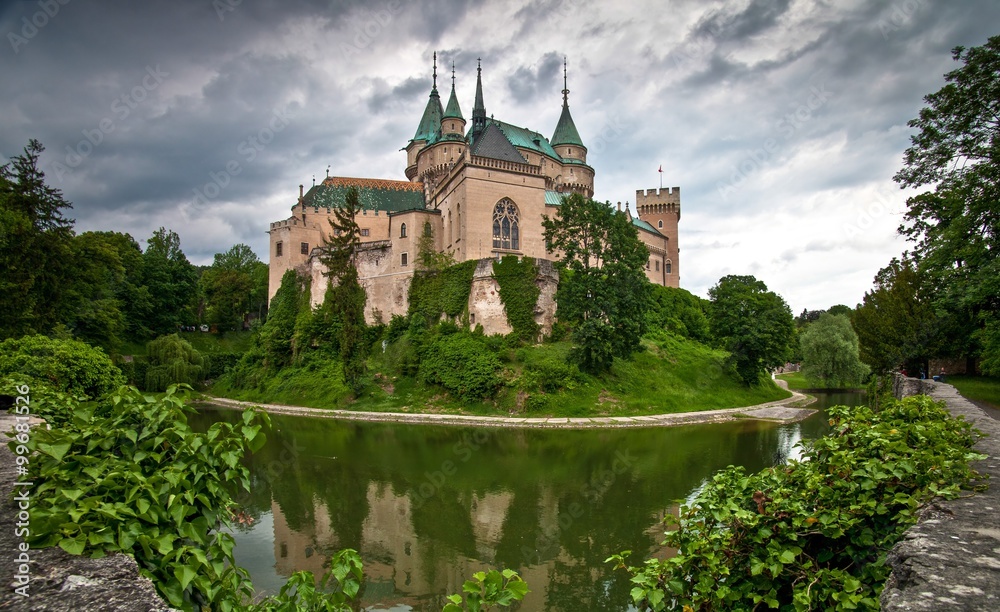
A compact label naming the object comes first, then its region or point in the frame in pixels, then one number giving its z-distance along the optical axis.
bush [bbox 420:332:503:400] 30.81
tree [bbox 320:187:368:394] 34.34
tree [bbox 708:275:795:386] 35.19
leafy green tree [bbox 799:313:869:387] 42.34
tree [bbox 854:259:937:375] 26.69
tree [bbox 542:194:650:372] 30.64
